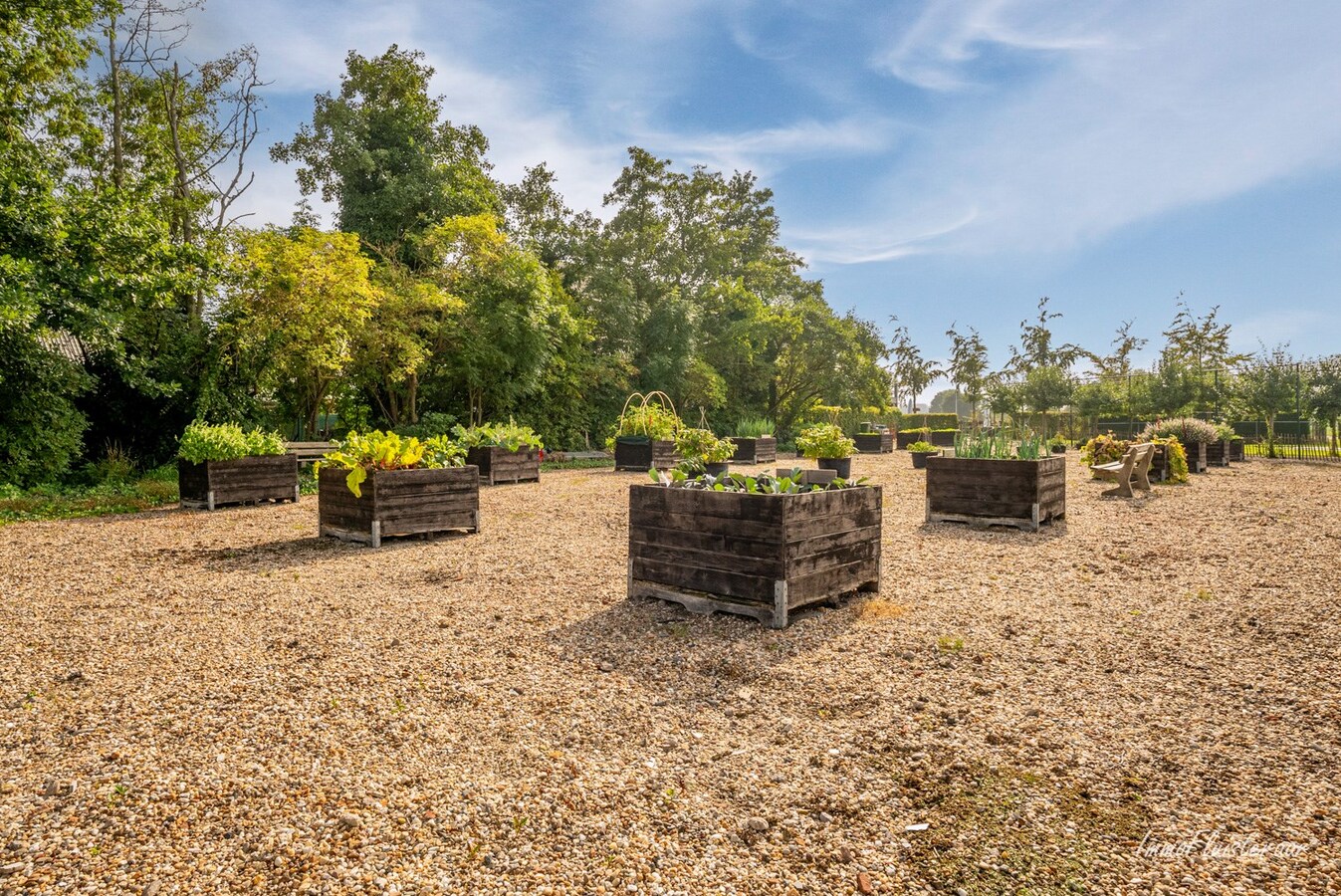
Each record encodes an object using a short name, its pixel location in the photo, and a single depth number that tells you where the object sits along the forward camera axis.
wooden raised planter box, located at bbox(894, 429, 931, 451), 29.49
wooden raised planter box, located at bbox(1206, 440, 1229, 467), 17.81
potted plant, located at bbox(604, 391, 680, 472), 16.55
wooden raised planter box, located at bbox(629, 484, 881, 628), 4.49
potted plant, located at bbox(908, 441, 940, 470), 18.05
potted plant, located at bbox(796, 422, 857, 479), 14.89
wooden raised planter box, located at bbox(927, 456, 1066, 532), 8.34
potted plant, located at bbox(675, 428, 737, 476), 12.92
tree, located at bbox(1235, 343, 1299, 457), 23.17
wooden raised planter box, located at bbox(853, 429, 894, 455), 27.34
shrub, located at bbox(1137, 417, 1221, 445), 16.36
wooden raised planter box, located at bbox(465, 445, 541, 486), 13.39
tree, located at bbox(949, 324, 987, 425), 47.66
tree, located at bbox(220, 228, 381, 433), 12.83
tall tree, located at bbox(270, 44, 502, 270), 19.80
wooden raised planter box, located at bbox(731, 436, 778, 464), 20.41
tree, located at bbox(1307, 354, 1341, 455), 22.12
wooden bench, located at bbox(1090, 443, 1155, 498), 11.60
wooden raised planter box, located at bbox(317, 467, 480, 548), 7.29
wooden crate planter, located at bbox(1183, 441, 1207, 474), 16.25
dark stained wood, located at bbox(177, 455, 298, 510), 9.86
